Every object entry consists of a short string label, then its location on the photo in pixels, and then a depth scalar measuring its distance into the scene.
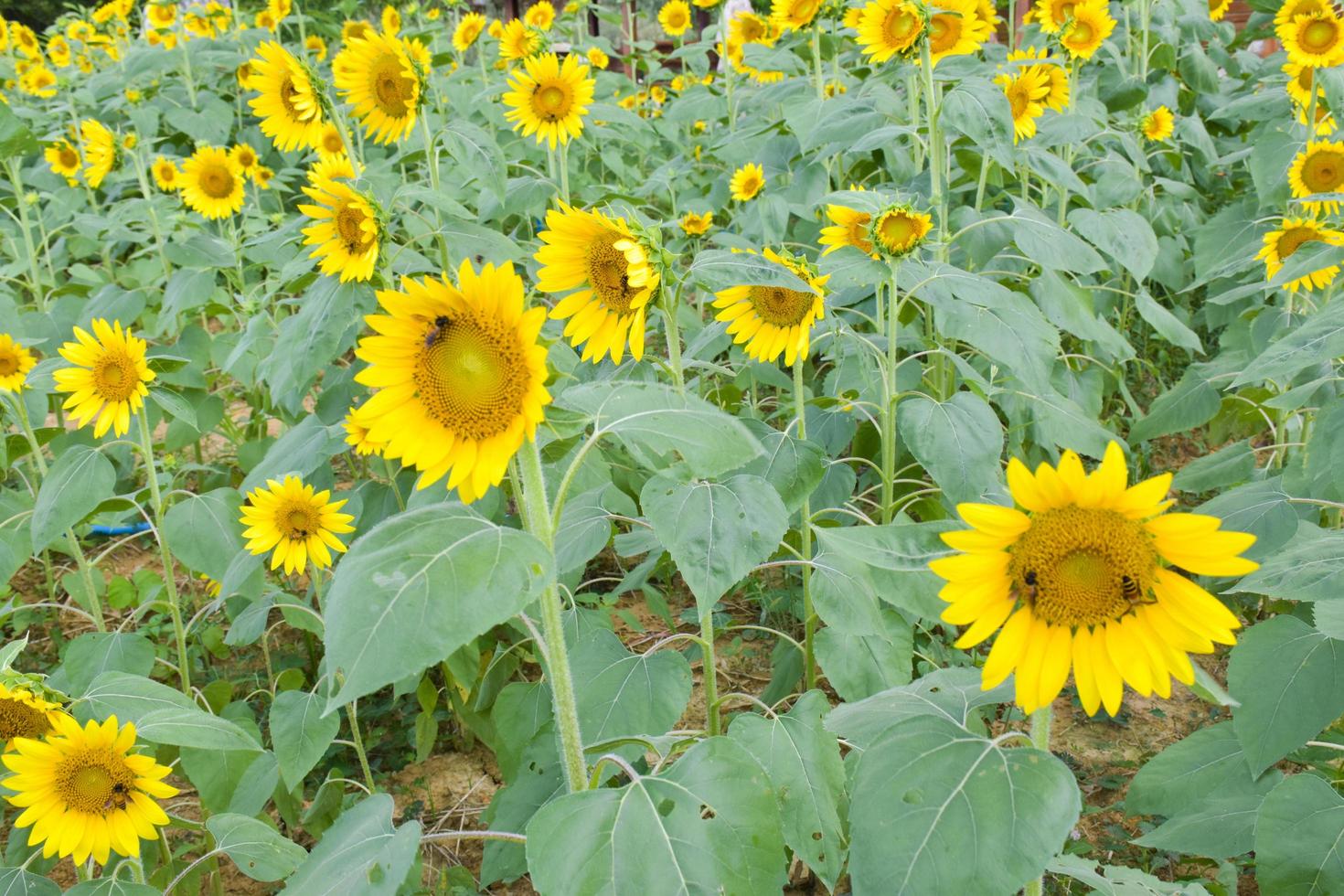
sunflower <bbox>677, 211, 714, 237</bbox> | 3.60
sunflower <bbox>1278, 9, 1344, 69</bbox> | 4.11
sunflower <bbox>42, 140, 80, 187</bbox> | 5.86
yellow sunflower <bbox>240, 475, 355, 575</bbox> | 2.64
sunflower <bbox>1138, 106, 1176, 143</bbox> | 4.88
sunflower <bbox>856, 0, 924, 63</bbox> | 3.21
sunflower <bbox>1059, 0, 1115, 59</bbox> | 4.18
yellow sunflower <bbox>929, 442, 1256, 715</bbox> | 1.13
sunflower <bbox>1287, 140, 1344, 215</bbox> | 3.81
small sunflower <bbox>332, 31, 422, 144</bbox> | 2.84
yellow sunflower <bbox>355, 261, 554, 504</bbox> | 1.36
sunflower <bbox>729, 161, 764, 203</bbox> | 4.18
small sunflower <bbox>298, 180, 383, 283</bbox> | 2.39
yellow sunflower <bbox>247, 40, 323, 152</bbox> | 2.92
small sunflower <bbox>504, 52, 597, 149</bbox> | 3.79
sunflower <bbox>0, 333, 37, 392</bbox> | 3.04
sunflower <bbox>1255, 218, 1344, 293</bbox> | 3.32
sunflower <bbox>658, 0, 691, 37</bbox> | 8.05
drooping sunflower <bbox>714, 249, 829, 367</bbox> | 2.35
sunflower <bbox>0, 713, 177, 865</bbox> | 1.88
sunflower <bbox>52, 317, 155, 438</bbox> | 2.75
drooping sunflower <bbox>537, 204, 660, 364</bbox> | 1.88
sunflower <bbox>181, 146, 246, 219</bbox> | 4.48
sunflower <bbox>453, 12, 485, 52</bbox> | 6.30
